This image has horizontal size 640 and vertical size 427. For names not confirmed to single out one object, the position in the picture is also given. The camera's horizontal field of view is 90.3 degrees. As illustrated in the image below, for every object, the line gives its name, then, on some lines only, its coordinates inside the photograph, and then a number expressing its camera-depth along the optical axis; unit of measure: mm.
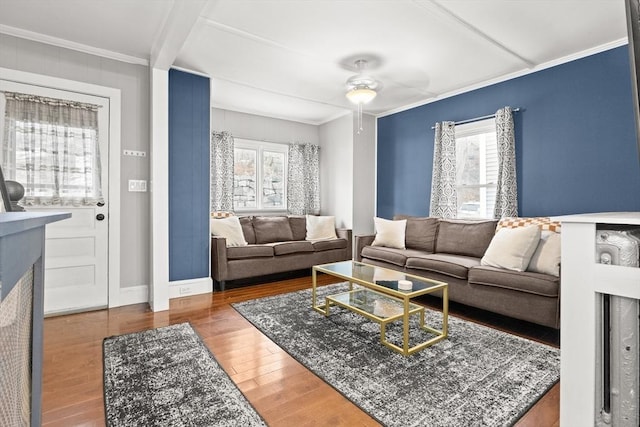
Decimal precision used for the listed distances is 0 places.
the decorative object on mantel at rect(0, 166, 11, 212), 832
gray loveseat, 3809
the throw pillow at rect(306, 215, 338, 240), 5035
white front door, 2943
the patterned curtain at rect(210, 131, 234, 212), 4812
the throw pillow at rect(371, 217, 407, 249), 4223
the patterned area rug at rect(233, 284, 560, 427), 1607
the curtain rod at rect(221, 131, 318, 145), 5102
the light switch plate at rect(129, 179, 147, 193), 3307
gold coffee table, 2229
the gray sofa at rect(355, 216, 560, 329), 2516
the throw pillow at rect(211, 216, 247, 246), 4076
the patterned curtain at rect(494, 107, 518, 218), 3598
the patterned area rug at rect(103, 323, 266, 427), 1538
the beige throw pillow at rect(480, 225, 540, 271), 2764
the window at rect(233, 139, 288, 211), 5203
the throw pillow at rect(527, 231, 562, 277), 2602
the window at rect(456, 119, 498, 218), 3934
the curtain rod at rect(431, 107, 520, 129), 3582
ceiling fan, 3353
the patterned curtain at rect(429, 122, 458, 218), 4238
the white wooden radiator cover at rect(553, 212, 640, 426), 1058
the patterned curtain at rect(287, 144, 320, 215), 5559
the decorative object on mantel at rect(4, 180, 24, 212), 978
